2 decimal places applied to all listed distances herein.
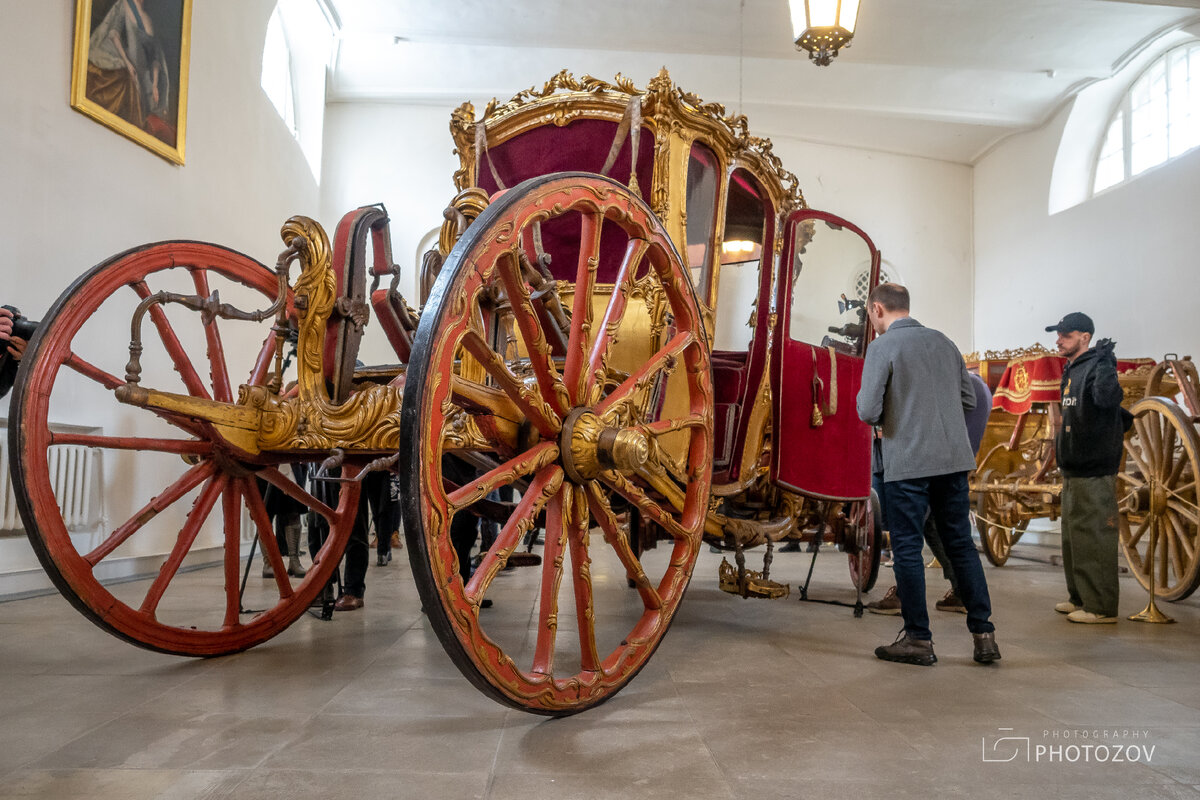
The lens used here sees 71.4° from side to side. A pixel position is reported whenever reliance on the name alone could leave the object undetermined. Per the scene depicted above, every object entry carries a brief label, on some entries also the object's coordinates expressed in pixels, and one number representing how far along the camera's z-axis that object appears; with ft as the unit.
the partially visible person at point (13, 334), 9.41
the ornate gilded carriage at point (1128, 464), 15.31
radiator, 17.15
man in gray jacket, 10.92
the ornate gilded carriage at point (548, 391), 6.89
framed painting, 17.31
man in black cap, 14.51
